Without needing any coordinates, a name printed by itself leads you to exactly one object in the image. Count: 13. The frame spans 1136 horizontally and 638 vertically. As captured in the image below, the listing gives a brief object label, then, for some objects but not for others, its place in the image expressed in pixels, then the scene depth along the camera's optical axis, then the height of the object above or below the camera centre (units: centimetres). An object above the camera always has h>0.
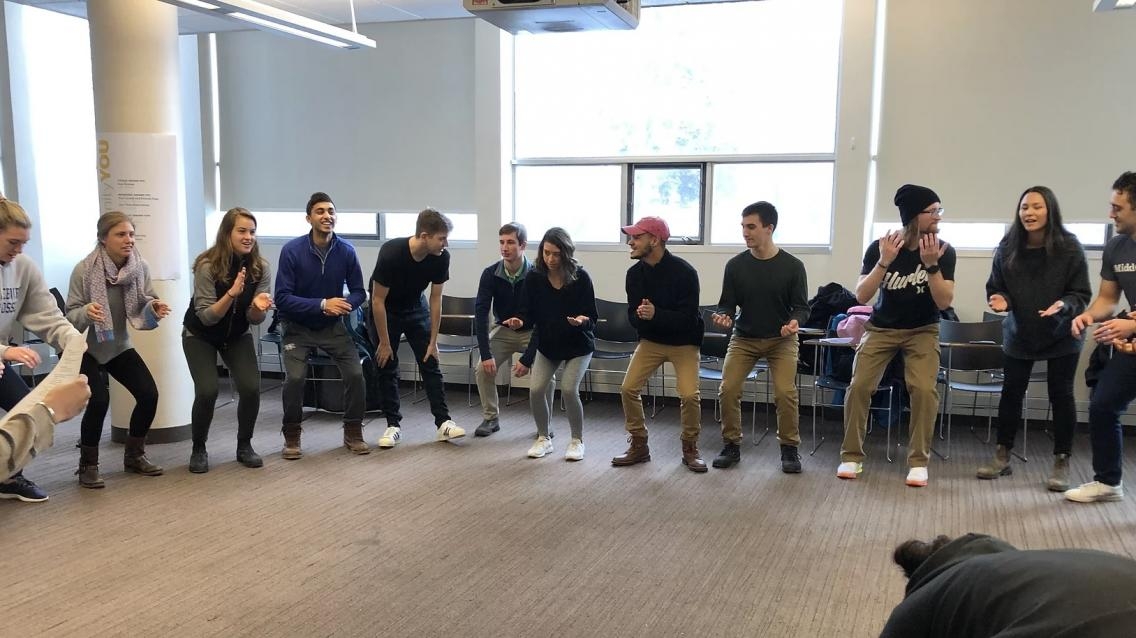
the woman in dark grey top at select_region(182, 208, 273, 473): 482 -73
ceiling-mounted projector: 402 +86
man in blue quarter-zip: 514 -64
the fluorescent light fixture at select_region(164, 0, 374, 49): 478 +101
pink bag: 538 -81
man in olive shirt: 499 -71
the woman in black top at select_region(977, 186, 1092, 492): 458 -53
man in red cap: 500 -71
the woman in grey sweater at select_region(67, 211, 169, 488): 459 -68
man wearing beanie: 464 -64
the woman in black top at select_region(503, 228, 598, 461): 512 -74
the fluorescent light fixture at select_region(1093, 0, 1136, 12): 440 +100
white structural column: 530 +37
